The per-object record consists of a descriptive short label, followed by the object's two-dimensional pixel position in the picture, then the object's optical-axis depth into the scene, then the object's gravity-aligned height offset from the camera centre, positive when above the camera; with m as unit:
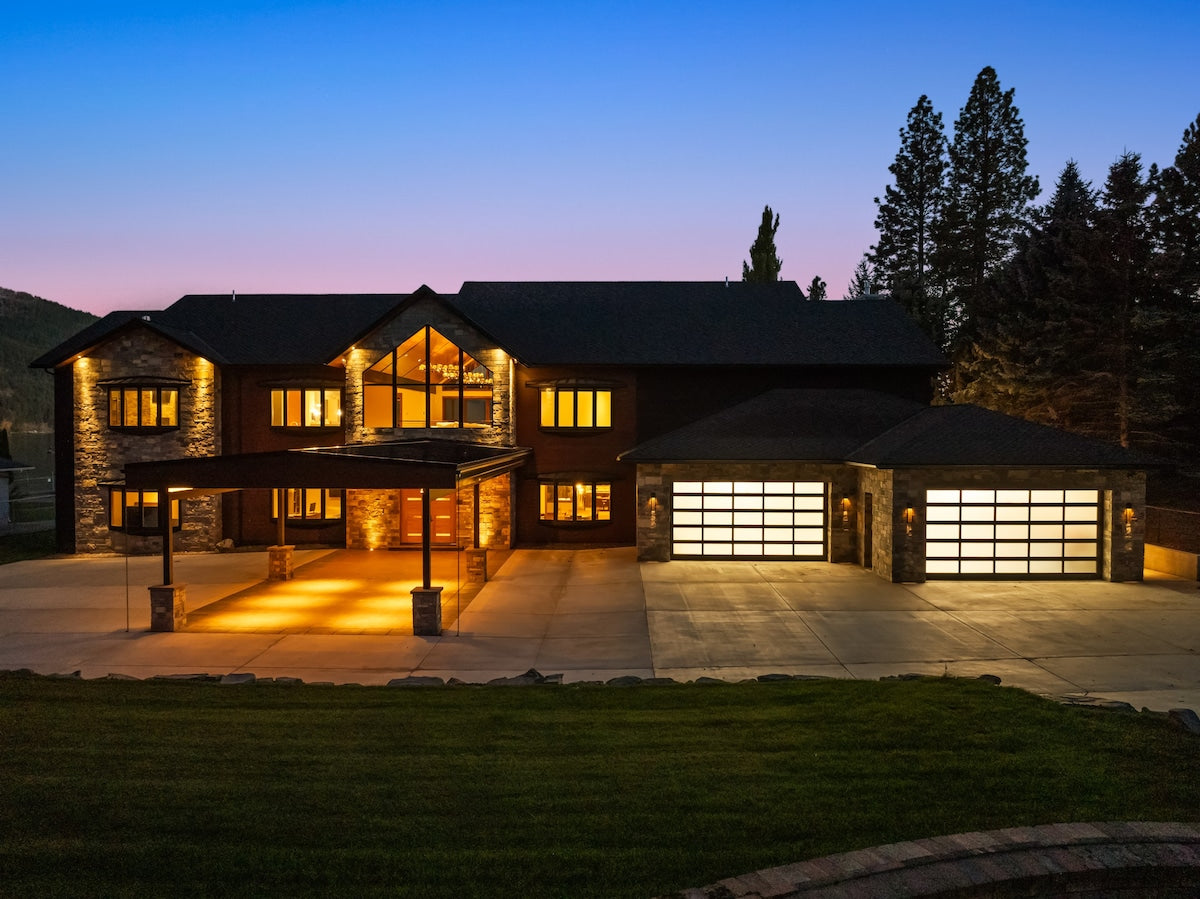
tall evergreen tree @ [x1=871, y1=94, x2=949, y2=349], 44.88 +14.07
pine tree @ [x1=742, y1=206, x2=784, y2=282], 43.41 +10.45
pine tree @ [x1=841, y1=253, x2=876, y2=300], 62.69 +13.35
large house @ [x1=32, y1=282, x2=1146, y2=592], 20.86 +0.23
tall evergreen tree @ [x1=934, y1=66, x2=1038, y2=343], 41.72 +13.94
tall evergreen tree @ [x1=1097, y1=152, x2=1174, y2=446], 27.55 +5.27
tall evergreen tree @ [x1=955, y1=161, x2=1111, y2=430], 29.19 +4.62
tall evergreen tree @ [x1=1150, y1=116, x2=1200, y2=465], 26.89 +5.66
